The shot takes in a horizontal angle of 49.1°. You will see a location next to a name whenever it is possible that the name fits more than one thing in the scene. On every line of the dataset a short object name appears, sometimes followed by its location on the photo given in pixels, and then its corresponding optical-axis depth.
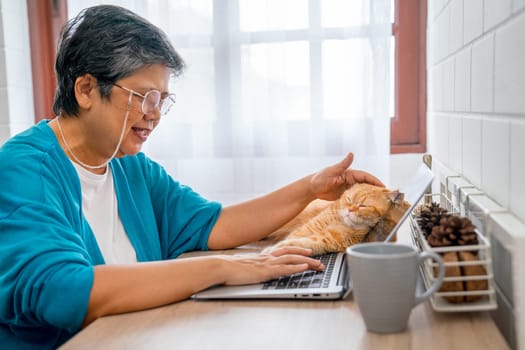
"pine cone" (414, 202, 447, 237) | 0.91
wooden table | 0.73
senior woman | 0.94
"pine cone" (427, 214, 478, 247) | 0.81
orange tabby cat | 1.17
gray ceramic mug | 0.72
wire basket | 0.76
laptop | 0.91
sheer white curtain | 2.04
